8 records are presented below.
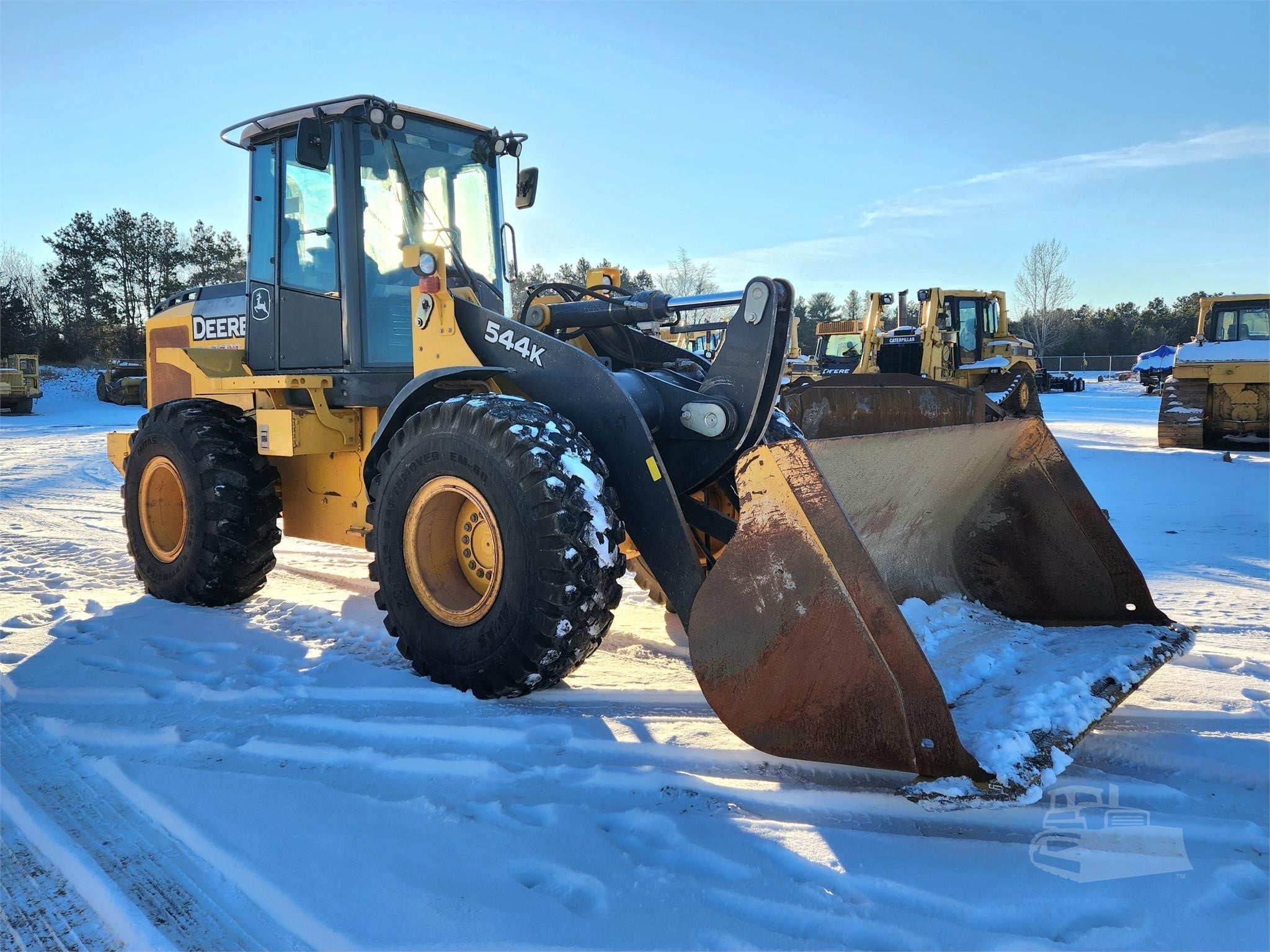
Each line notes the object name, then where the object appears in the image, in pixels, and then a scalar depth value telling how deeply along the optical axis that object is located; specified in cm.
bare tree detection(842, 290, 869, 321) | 6800
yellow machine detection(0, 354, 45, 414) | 2708
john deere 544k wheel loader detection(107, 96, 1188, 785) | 280
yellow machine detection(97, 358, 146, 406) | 3003
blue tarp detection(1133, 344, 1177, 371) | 3665
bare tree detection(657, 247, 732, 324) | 5269
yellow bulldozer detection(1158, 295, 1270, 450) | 1424
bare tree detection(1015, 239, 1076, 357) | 5197
